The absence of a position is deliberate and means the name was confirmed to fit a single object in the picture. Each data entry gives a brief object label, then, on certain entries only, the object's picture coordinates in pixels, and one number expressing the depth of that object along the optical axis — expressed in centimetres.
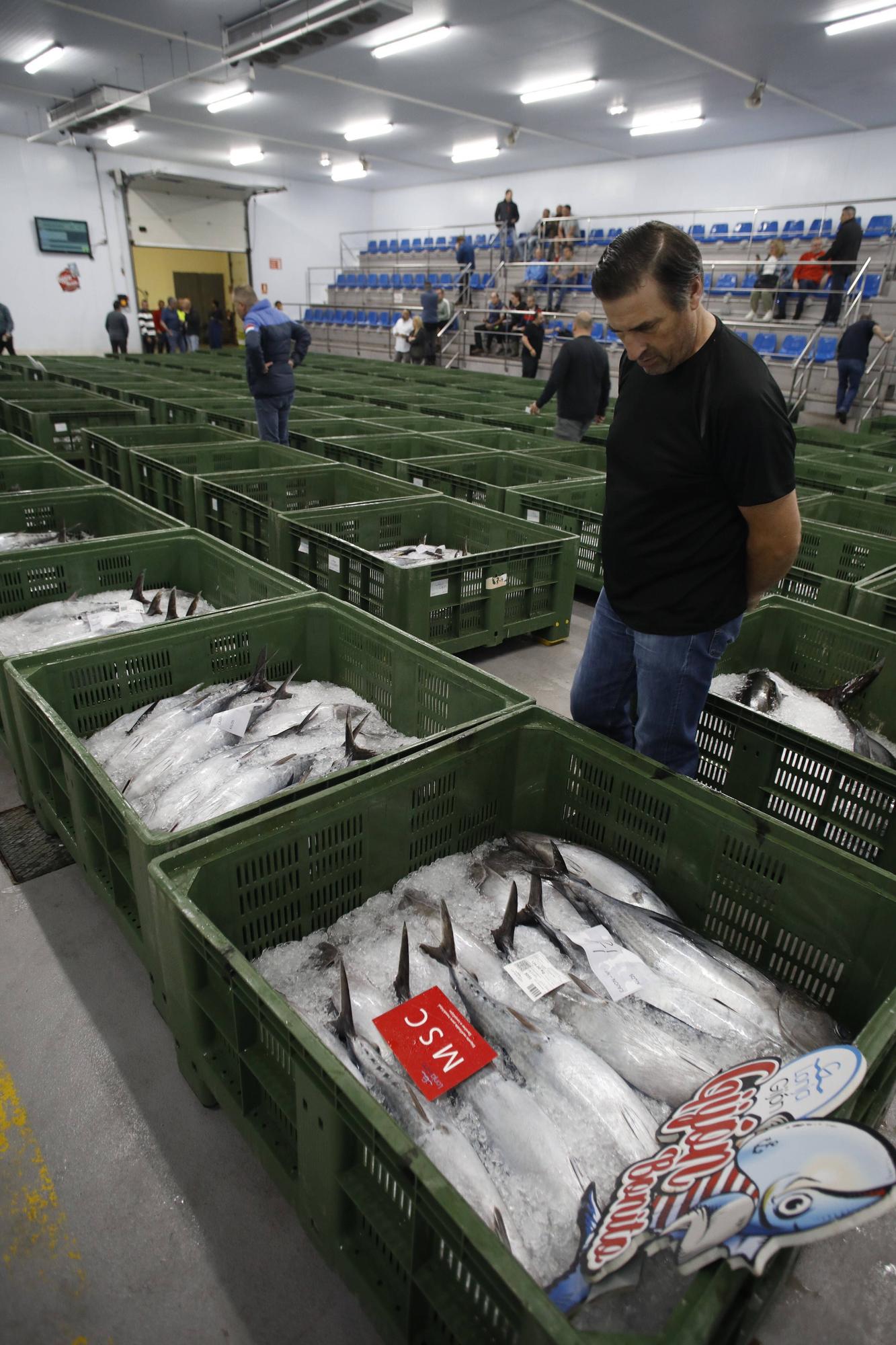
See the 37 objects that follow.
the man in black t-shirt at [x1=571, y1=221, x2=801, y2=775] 161
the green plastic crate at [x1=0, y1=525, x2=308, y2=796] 329
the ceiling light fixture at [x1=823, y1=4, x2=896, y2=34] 812
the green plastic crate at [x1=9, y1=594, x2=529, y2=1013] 188
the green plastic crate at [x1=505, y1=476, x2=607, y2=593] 483
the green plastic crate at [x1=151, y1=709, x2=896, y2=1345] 106
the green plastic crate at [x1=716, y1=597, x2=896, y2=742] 306
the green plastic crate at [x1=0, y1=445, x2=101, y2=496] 480
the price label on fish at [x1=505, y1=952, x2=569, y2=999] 168
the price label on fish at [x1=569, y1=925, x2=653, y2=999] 171
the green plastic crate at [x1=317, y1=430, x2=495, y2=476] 583
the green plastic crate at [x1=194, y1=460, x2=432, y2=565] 433
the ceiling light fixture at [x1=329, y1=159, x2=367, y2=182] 1681
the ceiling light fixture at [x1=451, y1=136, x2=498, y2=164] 1498
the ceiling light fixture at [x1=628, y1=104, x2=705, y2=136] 1246
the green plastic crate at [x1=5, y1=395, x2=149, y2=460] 618
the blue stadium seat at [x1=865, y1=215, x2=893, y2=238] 1266
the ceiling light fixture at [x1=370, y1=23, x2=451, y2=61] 936
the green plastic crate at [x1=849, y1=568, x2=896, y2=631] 331
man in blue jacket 600
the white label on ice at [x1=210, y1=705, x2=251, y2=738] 252
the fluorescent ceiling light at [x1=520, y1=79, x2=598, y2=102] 1117
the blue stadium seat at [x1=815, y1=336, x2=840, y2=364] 1152
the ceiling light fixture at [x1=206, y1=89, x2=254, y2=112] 1212
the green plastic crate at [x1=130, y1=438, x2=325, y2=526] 482
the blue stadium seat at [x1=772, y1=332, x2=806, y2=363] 1191
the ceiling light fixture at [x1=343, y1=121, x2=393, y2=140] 1417
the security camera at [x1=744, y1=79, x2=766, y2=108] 1060
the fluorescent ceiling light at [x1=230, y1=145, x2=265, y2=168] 1566
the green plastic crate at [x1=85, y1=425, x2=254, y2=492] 577
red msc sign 148
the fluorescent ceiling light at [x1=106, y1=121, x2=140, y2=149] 1360
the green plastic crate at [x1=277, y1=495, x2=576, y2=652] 368
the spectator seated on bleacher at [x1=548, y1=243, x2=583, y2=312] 1523
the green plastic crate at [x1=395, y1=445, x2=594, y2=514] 532
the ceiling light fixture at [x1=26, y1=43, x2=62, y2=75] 1076
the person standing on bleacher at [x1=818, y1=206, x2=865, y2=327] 1049
